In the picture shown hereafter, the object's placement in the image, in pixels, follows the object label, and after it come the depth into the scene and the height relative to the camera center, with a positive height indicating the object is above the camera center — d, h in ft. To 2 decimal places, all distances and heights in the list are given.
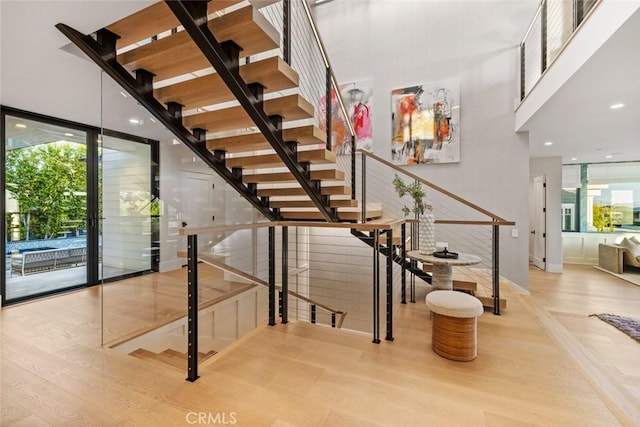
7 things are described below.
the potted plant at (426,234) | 10.80 -0.86
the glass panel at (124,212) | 10.94 +0.03
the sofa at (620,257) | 18.19 -3.00
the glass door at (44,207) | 11.80 +0.26
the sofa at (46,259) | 12.03 -2.17
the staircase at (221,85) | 5.43 +3.08
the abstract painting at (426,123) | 14.83 +4.92
